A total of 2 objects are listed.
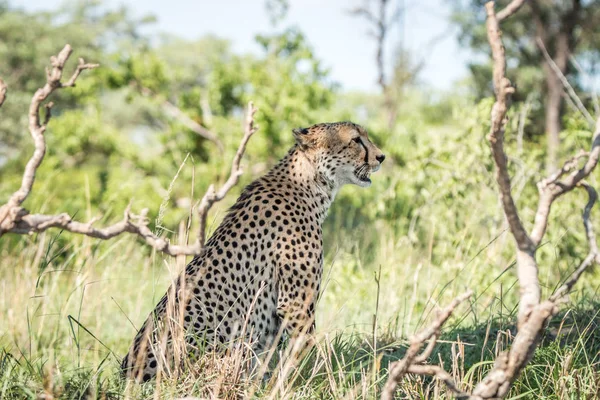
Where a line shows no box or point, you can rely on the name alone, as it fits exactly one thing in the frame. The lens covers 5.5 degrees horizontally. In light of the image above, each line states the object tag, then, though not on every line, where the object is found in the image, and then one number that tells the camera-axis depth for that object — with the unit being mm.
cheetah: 15434
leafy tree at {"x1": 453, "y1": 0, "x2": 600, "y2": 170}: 43674
